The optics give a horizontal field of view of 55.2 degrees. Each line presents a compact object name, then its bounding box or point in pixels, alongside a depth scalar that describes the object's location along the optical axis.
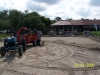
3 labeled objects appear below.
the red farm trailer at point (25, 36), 7.98
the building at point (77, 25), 29.65
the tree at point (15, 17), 30.26
